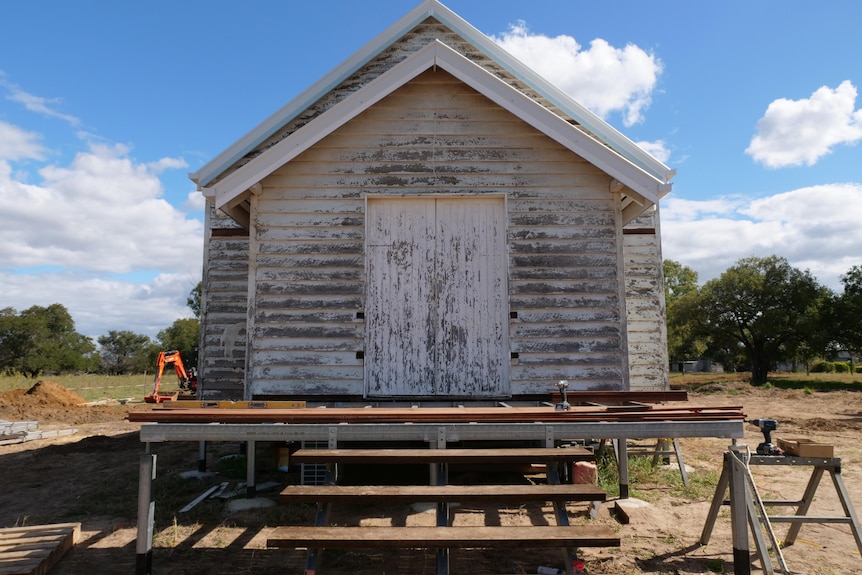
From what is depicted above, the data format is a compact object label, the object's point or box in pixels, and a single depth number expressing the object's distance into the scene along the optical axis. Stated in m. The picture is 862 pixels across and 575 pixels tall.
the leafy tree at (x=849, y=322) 30.16
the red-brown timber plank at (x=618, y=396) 6.31
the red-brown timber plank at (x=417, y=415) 4.67
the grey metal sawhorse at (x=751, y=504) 4.22
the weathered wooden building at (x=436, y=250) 7.30
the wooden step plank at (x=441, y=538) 3.80
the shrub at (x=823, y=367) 46.03
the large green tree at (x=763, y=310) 30.77
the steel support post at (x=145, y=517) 4.43
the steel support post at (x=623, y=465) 6.47
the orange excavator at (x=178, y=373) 13.41
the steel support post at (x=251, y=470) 6.95
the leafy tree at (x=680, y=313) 34.47
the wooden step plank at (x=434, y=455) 4.44
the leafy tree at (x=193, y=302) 53.74
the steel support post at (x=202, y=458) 8.45
